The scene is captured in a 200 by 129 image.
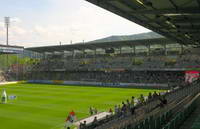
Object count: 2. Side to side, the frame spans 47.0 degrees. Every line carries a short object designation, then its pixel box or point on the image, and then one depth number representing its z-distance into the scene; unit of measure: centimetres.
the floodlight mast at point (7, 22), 8259
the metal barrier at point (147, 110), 1641
